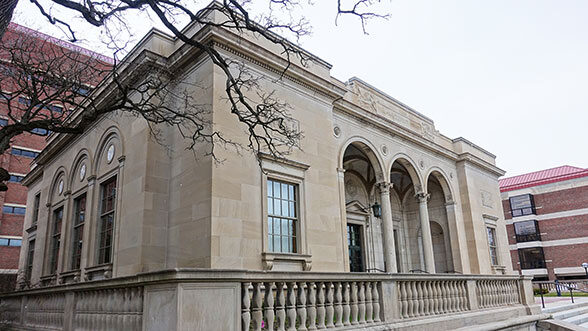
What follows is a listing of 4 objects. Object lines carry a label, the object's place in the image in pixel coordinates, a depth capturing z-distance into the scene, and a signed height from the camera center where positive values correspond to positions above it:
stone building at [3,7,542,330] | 5.85 +1.96
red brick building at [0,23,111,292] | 38.62 +8.54
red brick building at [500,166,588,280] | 40.62 +5.59
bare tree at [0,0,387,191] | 7.59 +4.70
